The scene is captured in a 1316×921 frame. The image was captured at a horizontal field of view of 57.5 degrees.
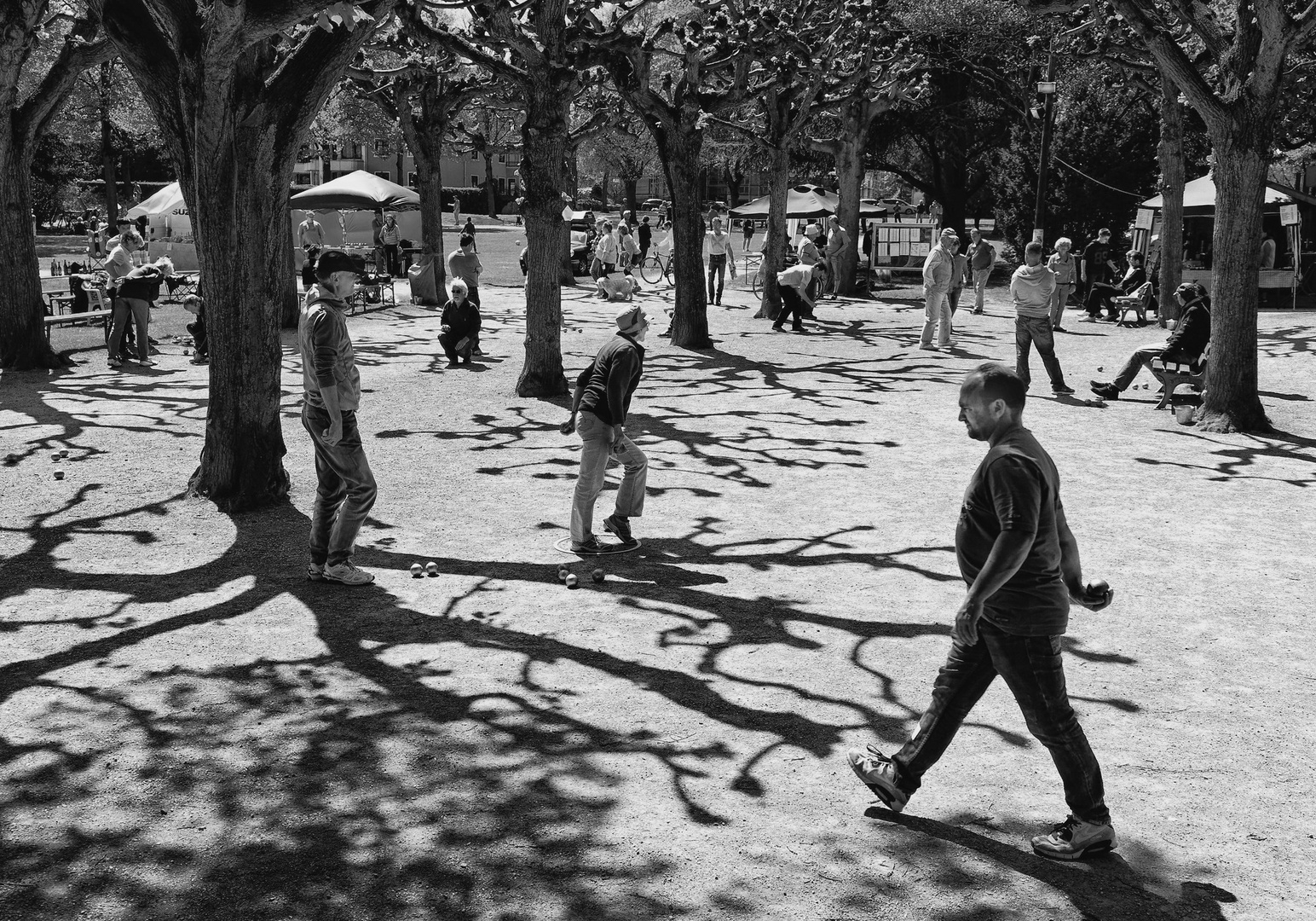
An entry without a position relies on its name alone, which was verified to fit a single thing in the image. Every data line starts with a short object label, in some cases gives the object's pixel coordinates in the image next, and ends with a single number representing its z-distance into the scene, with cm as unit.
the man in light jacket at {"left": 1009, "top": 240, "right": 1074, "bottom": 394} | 1338
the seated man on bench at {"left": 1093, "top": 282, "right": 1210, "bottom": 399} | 1280
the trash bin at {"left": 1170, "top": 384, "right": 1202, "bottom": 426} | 1229
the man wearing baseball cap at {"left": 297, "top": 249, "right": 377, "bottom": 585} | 672
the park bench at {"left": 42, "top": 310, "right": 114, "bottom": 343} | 1761
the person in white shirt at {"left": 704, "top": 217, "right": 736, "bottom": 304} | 2423
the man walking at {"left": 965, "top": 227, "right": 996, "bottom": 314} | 2375
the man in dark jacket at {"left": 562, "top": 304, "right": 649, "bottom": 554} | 750
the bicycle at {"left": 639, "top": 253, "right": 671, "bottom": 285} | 3131
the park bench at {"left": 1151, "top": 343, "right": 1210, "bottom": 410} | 1283
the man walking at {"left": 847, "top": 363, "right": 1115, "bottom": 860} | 393
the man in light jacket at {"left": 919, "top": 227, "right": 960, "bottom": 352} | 1758
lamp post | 2338
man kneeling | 1603
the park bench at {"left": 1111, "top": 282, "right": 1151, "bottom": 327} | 2150
